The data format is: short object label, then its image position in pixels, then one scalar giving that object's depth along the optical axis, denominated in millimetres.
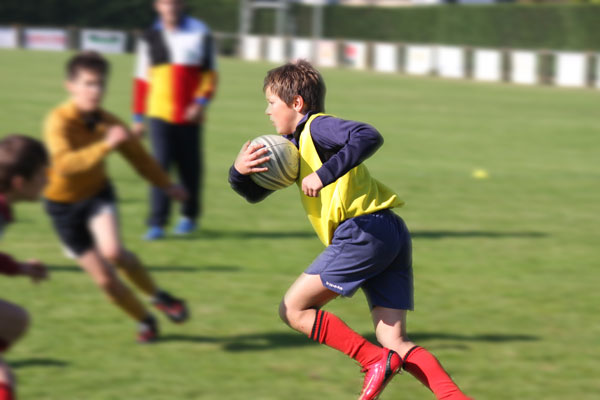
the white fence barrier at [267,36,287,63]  51312
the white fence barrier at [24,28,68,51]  53106
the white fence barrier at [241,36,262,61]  53438
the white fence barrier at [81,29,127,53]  53375
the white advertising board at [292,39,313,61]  50312
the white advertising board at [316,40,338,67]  49000
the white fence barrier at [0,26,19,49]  52688
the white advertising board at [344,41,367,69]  47344
